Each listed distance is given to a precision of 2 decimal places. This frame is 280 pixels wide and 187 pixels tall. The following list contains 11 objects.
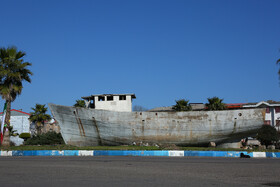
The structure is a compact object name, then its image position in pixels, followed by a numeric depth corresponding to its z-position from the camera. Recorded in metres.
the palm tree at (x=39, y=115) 59.88
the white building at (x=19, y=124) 64.31
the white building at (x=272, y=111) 54.34
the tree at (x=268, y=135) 35.84
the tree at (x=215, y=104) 43.03
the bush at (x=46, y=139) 32.84
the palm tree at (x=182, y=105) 43.15
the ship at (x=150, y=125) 29.09
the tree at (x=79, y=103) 48.59
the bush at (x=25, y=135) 56.38
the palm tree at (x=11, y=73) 28.35
